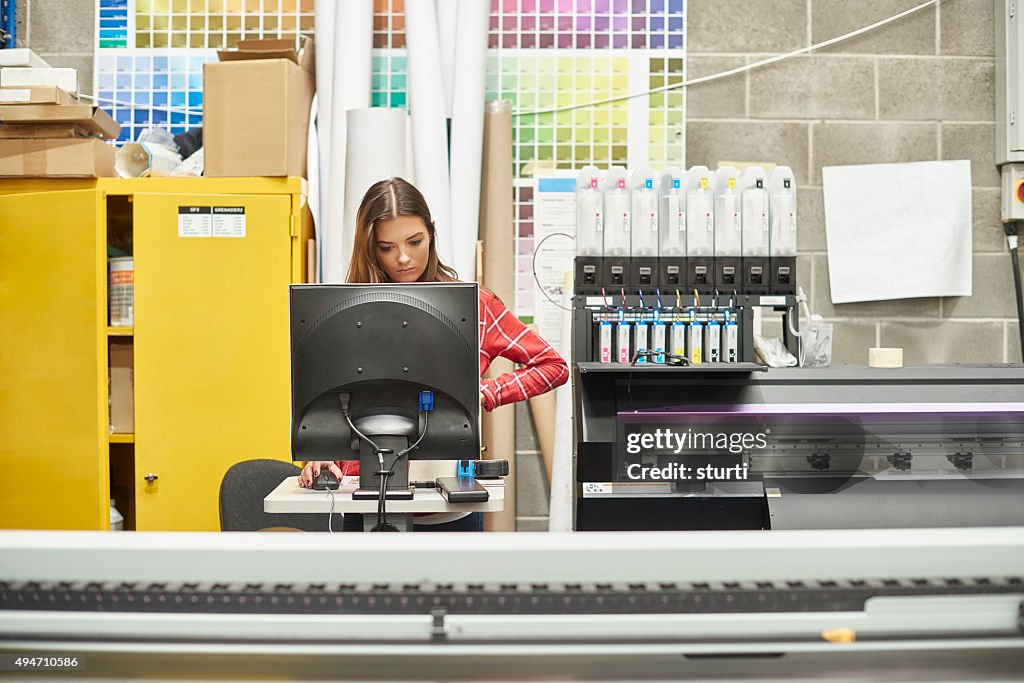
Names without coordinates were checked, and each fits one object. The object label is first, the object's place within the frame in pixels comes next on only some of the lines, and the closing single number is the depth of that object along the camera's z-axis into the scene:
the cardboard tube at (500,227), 3.60
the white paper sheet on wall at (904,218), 3.82
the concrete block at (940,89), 3.83
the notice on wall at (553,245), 3.76
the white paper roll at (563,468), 3.46
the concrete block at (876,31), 3.83
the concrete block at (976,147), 3.83
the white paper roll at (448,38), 3.65
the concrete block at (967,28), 3.82
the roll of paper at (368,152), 3.32
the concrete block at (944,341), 3.86
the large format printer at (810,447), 2.56
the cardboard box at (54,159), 3.29
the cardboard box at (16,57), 3.28
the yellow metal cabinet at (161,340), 3.29
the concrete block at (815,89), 3.83
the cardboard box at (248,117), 3.31
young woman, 2.54
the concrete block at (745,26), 3.82
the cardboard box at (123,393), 3.38
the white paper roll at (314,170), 3.49
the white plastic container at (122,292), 3.36
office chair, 2.69
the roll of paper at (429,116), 3.47
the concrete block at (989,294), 3.85
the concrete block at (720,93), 3.83
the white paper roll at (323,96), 3.53
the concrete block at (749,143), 3.83
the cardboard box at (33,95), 3.21
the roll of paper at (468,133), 3.52
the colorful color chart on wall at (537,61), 3.83
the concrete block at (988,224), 3.84
